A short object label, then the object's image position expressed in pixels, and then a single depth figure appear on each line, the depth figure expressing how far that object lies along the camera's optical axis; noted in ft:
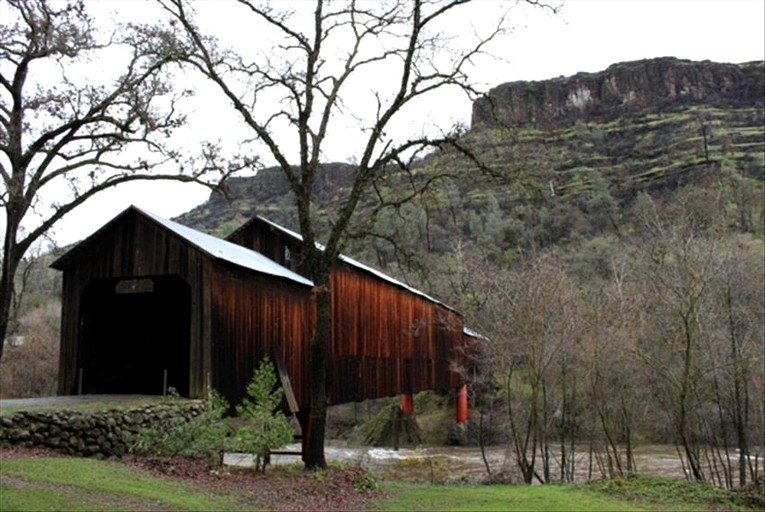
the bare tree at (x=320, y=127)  43.78
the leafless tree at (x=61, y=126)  48.26
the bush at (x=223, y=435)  39.63
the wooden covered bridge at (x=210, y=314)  48.34
